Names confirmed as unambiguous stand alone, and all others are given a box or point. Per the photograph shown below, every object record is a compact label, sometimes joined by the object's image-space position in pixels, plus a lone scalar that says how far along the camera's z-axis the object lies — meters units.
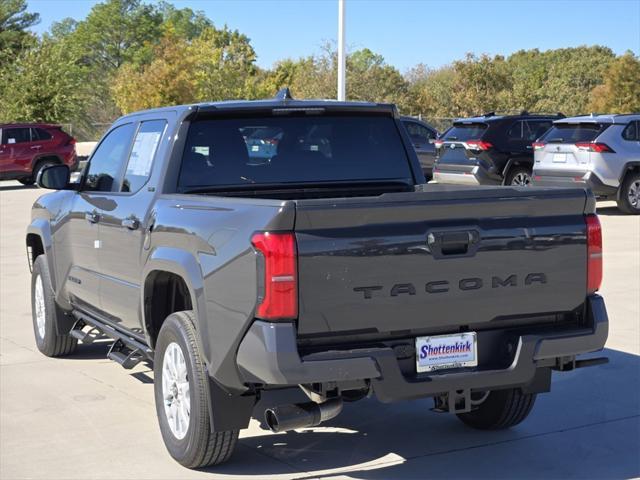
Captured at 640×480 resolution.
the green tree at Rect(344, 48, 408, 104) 49.31
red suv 29.56
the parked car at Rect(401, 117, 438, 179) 26.89
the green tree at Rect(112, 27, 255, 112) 53.16
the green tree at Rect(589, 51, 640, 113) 55.28
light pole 24.22
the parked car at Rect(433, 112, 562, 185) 20.69
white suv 18.27
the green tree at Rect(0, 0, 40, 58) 67.31
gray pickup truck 4.60
